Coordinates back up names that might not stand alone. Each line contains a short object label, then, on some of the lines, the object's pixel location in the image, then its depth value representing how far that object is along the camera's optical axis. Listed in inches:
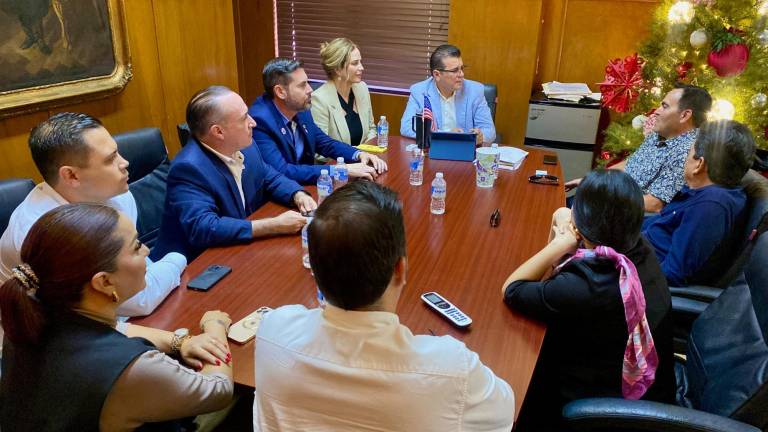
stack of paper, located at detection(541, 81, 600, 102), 158.4
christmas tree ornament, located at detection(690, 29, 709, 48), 121.3
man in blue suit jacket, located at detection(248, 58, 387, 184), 100.3
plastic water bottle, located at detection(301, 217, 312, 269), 66.3
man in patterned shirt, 97.1
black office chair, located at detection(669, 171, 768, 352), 68.9
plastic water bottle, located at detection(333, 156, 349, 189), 96.4
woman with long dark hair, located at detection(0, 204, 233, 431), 38.7
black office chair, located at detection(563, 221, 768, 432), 46.0
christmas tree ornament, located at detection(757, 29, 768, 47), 114.4
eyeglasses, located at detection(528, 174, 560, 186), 100.5
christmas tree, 117.6
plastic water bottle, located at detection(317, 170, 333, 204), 90.8
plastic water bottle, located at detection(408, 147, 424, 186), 96.8
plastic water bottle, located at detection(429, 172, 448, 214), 83.5
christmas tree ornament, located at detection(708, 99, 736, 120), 114.9
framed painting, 103.1
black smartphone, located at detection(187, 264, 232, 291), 60.9
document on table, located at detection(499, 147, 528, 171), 109.2
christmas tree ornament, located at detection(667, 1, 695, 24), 124.8
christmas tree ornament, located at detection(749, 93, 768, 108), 116.3
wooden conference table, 52.0
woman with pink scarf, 51.4
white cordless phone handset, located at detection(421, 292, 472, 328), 54.0
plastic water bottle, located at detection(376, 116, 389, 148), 124.3
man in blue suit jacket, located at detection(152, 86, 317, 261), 72.2
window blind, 171.8
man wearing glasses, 132.6
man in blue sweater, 74.3
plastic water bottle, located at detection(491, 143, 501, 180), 98.4
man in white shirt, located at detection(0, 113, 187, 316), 58.1
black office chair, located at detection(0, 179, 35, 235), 72.9
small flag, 123.2
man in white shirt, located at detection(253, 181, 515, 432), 32.9
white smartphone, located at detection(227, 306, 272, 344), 51.9
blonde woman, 124.4
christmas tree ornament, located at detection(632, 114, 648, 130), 135.9
